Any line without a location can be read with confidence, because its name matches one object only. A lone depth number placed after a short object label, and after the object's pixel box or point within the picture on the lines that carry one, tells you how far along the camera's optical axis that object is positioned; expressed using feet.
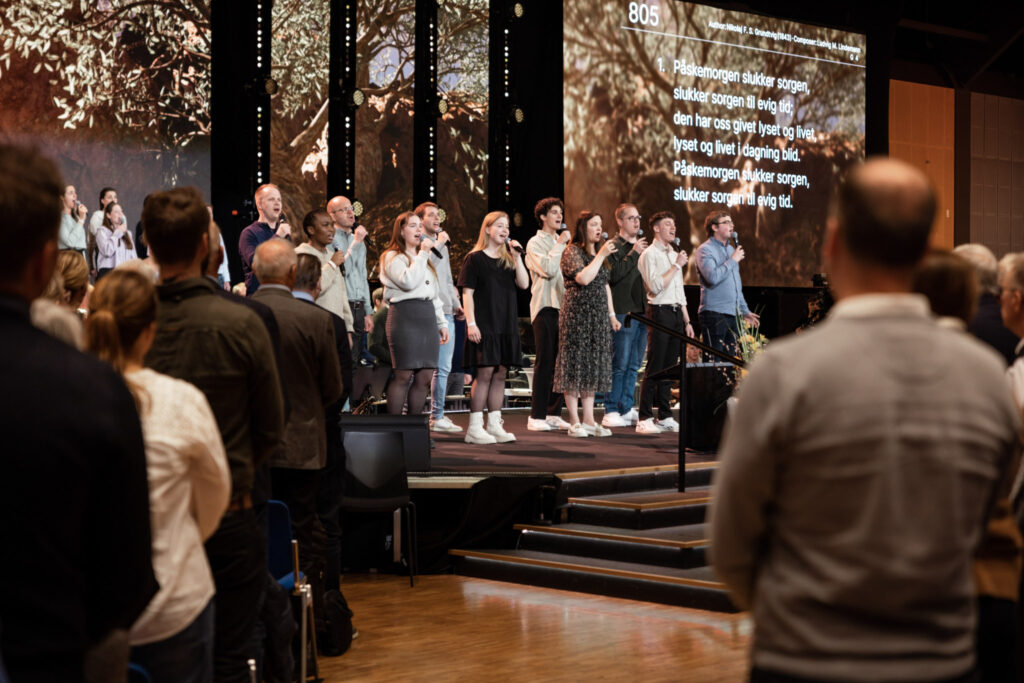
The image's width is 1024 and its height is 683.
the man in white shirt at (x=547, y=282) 26.53
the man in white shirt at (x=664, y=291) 26.94
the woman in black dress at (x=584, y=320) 25.95
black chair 19.45
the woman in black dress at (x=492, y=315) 25.13
